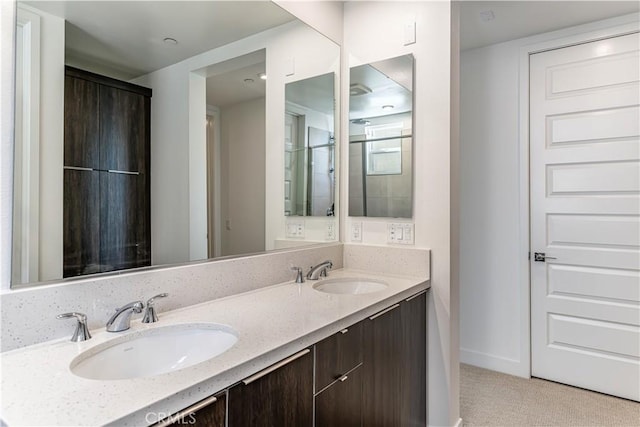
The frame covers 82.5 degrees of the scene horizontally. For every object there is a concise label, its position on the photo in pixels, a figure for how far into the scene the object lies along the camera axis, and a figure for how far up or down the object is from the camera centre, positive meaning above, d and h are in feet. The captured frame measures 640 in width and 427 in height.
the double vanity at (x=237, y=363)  2.35 -1.23
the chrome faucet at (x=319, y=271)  6.25 -1.01
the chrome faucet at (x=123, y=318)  3.51 -1.02
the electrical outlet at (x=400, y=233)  6.52 -0.38
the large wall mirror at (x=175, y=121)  3.40 +1.14
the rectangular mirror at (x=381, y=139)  6.55 +1.40
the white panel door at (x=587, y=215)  7.63 -0.07
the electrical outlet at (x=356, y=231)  7.18 -0.37
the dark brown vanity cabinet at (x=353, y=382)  3.11 -1.82
